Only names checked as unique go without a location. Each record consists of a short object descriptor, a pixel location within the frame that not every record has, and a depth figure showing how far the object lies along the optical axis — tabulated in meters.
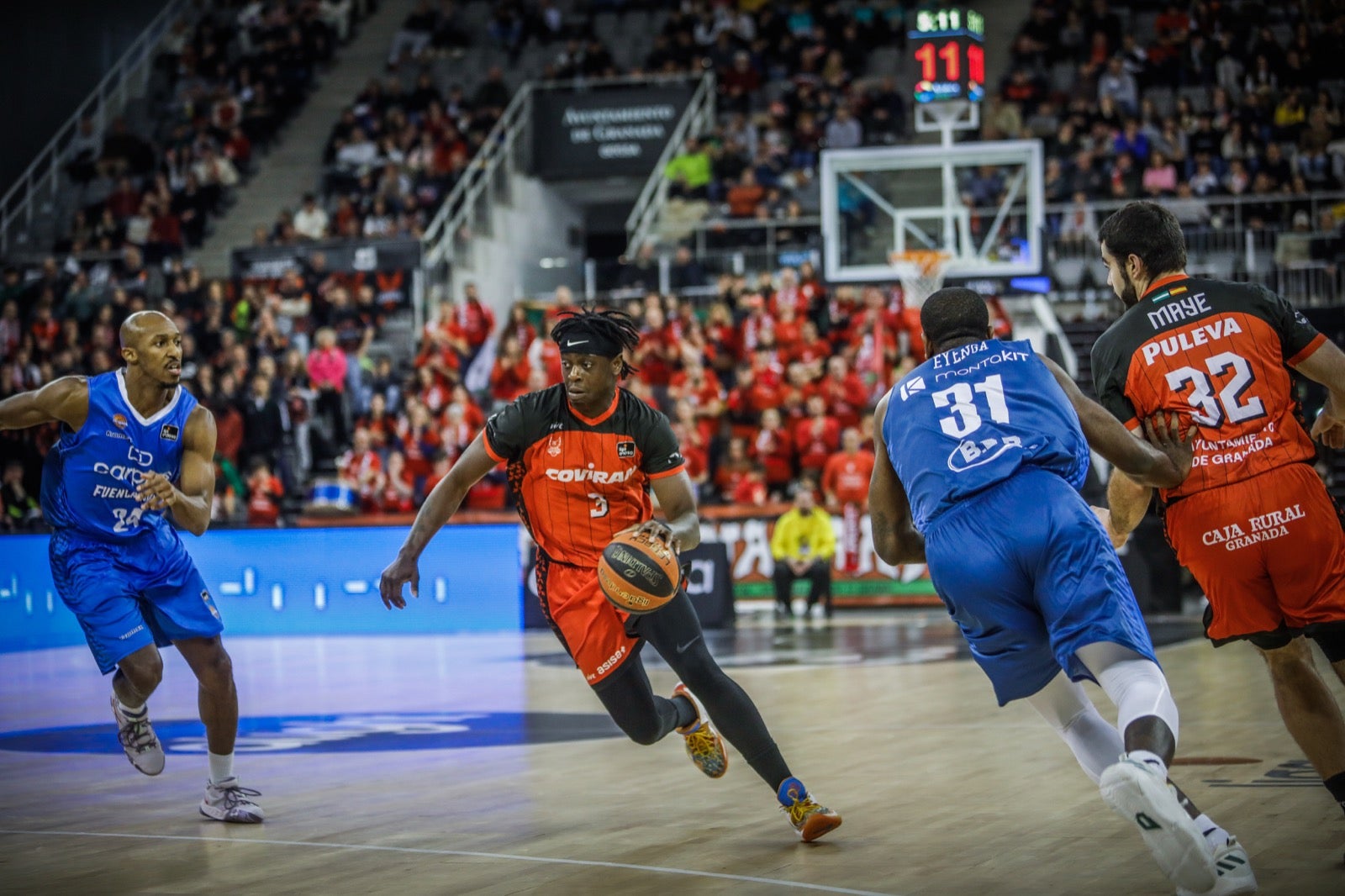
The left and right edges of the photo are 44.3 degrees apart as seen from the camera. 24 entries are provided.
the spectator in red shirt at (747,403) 20.88
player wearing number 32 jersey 5.35
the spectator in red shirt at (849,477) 19.19
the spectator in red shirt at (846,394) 20.28
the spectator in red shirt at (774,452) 20.16
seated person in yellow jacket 18.64
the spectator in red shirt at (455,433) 20.80
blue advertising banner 18.48
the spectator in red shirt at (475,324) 23.62
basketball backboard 18.92
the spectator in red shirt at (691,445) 20.03
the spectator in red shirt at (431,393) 22.03
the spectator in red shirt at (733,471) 19.98
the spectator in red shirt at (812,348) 21.05
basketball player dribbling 6.36
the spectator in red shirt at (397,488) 20.05
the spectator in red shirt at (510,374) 22.22
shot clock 18.22
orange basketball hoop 19.08
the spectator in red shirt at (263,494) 20.42
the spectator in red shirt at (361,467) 20.89
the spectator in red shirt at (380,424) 21.48
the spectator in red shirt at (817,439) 19.98
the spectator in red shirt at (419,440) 20.91
